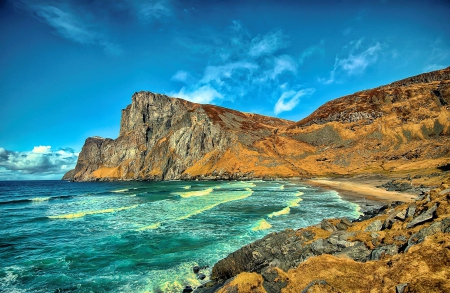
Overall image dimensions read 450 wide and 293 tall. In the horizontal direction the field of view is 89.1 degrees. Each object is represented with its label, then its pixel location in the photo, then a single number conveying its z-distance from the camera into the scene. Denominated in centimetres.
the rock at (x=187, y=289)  1336
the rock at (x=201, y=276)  1474
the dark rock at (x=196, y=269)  1563
